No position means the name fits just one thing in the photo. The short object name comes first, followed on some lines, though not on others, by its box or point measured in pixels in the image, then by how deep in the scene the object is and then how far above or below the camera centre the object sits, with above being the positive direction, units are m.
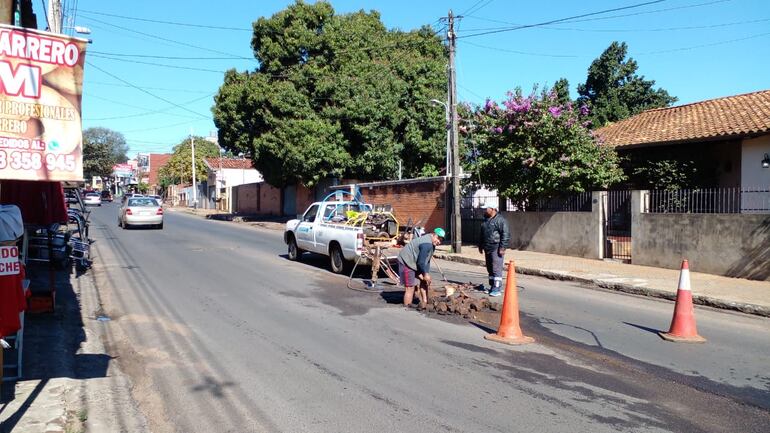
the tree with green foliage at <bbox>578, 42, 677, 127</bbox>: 35.22 +6.46
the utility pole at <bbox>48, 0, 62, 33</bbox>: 12.60 +3.90
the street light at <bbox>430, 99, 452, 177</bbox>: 22.79 +4.48
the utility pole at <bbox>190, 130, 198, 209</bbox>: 57.19 +0.74
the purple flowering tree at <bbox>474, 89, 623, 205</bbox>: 17.38 +1.49
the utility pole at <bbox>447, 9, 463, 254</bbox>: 18.50 +1.84
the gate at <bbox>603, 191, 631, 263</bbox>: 16.25 -0.68
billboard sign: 4.63 +0.75
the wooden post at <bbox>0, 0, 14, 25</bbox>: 5.27 +1.64
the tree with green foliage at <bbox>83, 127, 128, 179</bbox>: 71.88 +5.09
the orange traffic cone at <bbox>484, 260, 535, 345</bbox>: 7.65 -1.56
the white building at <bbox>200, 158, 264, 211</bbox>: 56.41 +2.23
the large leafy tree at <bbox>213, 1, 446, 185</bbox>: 29.73 +4.99
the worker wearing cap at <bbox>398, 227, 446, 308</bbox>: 9.58 -0.98
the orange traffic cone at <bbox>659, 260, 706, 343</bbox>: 7.94 -1.52
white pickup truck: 12.94 -0.78
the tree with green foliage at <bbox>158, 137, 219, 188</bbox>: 71.12 +4.67
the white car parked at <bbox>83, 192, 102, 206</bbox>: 52.06 +0.18
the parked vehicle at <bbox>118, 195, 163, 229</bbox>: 26.05 -0.51
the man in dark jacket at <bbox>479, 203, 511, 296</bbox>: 11.29 -0.85
